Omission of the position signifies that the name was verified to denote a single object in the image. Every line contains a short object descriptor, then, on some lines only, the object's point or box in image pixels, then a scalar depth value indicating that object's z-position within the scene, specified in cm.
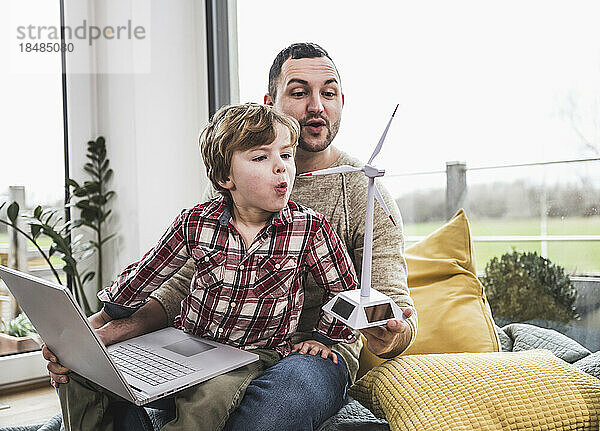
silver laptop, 105
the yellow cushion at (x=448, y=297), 162
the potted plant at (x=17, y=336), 263
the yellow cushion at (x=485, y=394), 117
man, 139
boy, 128
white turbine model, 114
